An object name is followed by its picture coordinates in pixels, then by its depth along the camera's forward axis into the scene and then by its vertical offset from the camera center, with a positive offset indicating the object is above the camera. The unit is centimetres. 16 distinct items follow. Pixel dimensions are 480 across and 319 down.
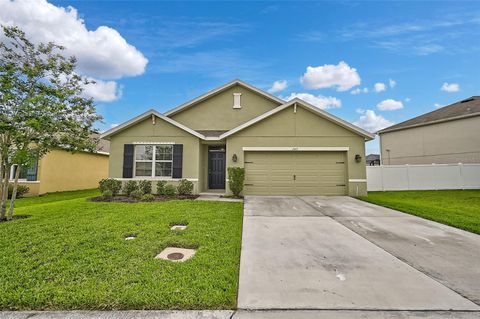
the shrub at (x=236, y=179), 1050 -23
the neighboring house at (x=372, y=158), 2901 +228
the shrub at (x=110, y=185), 1069 -53
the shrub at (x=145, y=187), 1088 -63
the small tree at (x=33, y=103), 609 +200
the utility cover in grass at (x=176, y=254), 363 -134
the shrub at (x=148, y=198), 946 -101
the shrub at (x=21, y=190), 1241 -91
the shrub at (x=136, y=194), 1023 -92
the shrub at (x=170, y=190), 1086 -77
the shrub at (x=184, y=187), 1083 -62
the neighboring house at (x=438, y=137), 1598 +296
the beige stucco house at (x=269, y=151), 1111 +115
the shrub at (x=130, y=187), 1091 -63
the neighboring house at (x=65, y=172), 1317 +10
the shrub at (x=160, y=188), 1091 -68
